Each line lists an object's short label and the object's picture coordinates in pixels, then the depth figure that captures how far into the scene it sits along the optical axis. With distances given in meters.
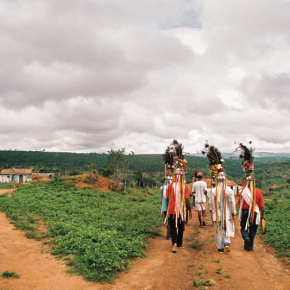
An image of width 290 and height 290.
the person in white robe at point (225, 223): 5.57
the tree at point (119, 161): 23.83
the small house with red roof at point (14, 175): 43.94
